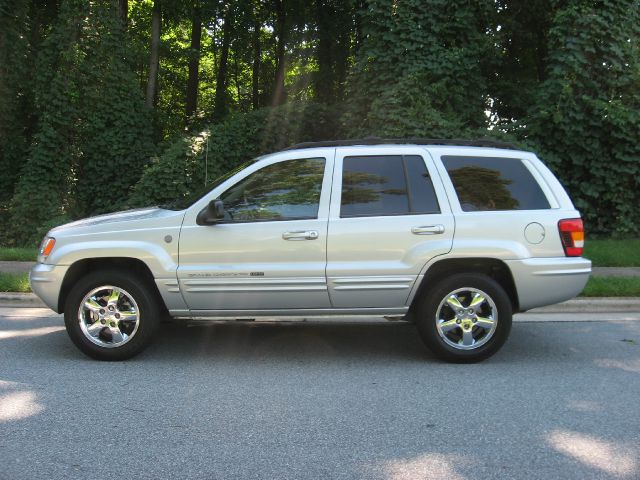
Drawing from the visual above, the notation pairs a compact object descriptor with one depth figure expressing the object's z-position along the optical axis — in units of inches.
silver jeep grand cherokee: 215.6
